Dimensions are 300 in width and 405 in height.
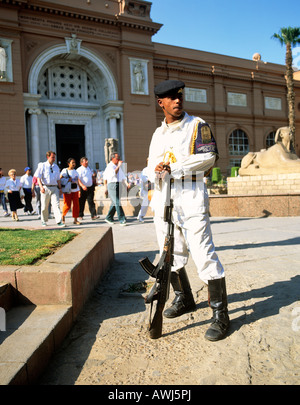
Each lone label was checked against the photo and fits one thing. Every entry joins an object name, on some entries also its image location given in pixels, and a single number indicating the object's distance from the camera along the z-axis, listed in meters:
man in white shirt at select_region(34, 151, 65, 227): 8.12
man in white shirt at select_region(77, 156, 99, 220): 9.63
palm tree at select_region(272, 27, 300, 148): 26.64
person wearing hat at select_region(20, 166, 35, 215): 12.51
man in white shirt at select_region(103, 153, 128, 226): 8.46
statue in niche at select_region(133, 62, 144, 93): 24.23
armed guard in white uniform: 2.49
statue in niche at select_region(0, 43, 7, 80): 19.80
